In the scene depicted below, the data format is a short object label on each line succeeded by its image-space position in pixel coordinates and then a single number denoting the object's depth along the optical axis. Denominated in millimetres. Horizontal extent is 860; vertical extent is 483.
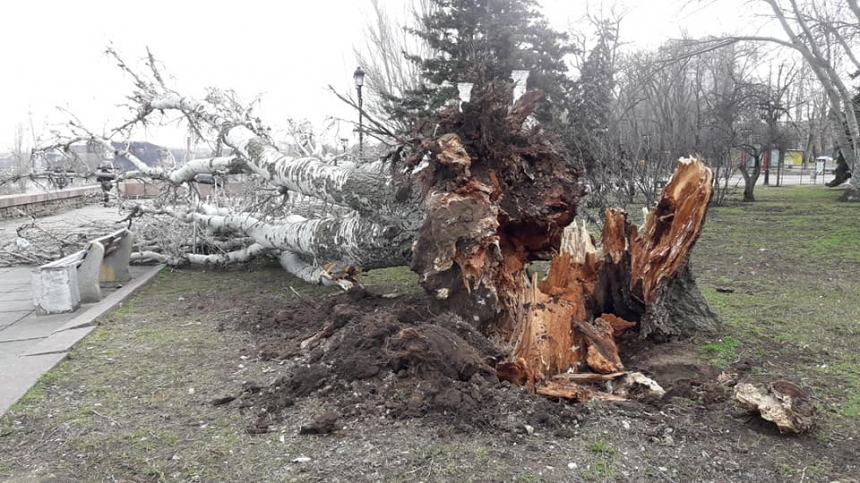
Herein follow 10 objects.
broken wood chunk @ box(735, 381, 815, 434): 2707
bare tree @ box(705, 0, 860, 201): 14484
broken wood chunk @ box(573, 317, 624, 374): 3475
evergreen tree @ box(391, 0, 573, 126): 16281
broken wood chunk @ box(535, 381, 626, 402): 3104
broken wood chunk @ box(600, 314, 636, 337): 4117
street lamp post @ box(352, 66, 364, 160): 14849
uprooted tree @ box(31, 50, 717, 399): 3689
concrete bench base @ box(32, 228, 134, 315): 5789
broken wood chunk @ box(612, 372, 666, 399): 3128
